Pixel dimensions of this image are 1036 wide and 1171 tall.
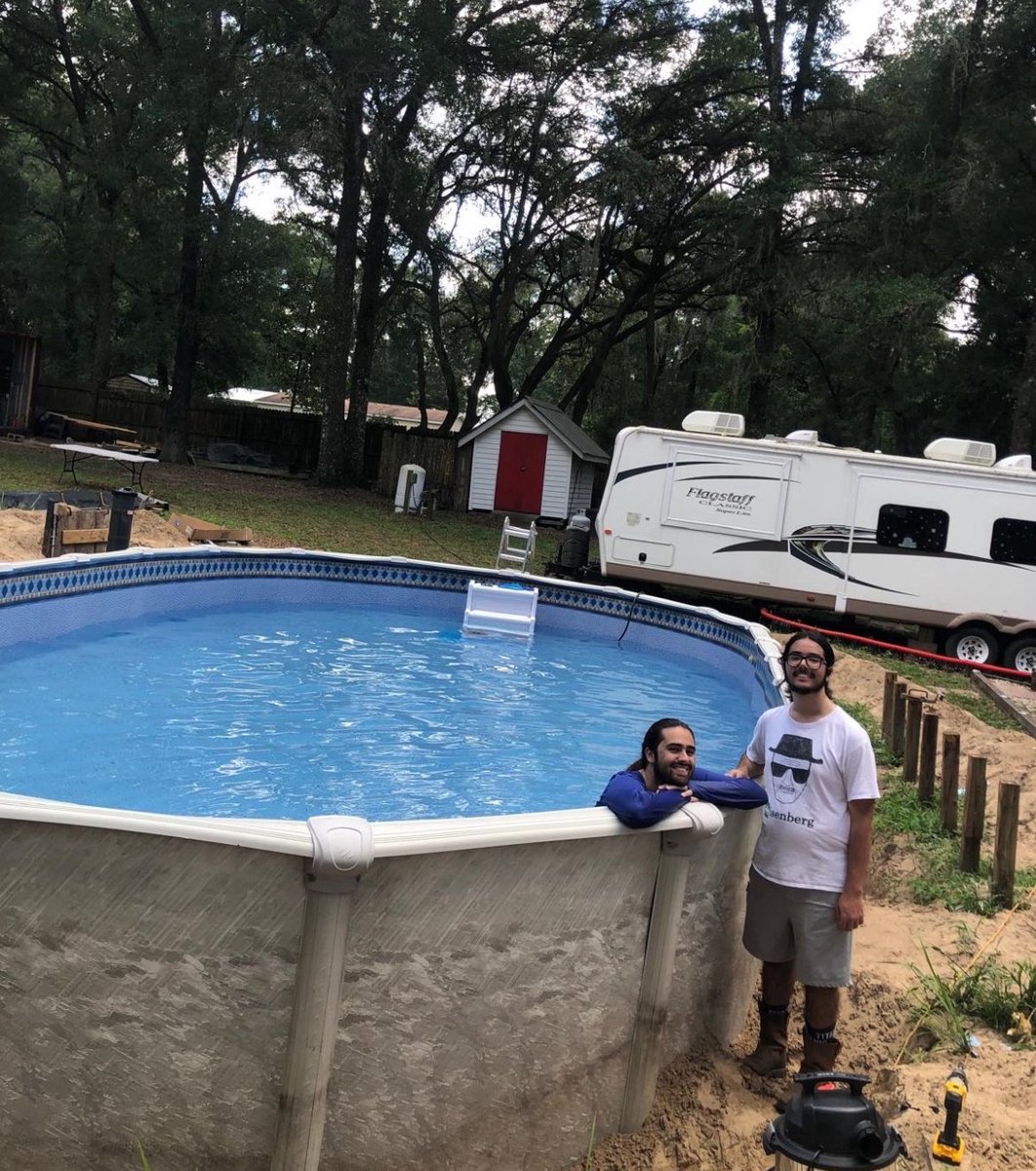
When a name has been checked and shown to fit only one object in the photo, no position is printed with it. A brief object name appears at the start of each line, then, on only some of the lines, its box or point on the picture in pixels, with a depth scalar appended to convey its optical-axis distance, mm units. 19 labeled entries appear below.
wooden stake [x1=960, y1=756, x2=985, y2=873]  5359
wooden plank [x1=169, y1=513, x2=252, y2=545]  14752
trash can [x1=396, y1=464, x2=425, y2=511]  23094
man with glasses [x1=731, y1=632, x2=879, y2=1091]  3682
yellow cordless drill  3074
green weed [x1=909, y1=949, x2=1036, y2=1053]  3902
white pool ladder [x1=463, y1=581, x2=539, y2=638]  13070
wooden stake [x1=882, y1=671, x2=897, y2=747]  8367
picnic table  15906
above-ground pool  2906
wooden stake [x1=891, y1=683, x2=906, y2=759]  8070
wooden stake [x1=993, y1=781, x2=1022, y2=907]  4941
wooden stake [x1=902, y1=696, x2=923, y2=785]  7277
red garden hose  11773
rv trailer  13633
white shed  25297
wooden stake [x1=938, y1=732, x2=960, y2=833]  6027
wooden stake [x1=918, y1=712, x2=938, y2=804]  6797
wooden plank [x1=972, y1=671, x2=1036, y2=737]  9102
